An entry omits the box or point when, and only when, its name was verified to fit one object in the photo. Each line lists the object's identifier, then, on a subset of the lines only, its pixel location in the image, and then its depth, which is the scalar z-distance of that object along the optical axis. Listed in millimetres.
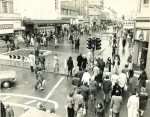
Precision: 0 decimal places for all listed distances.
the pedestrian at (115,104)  9748
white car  15422
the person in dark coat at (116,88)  10970
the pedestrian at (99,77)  13892
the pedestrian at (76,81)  13133
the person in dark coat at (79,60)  17967
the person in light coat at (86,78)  12938
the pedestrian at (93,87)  11752
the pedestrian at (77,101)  9891
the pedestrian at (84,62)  17988
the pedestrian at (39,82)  14672
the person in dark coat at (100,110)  9656
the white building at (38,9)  43500
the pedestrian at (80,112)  9505
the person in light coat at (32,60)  18738
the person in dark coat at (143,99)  10852
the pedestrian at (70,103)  9969
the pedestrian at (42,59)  18734
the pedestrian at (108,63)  18191
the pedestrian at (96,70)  14534
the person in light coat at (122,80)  12523
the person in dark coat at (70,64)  16825
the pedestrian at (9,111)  9109
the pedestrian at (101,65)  16406
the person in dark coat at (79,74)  13914
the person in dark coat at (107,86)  11516
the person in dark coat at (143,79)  13578
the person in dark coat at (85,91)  11078
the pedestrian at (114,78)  12366
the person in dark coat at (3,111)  9094
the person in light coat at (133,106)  9609
